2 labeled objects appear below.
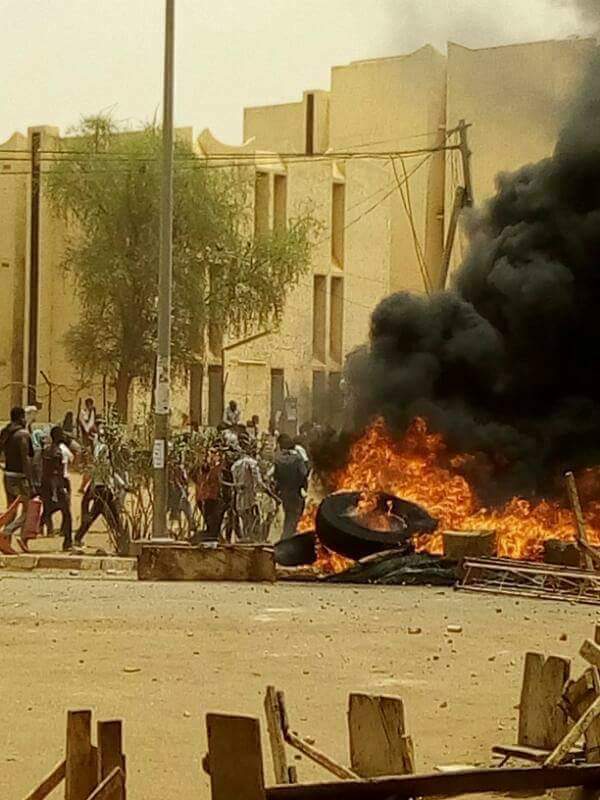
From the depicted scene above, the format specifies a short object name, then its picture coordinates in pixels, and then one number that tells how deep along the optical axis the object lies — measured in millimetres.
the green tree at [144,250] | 44531
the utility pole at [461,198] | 36406
